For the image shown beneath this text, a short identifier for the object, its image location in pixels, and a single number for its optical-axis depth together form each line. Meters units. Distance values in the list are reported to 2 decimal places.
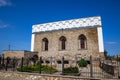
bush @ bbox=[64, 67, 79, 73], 7.19
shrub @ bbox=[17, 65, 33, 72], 8.38
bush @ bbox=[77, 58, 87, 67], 10.69
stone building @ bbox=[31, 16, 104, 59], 11.78
